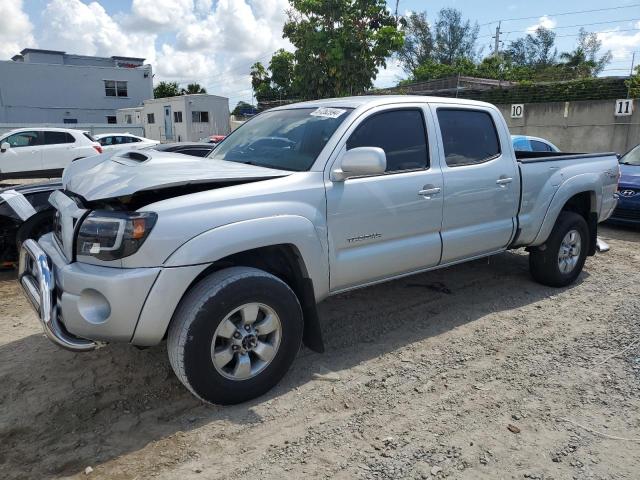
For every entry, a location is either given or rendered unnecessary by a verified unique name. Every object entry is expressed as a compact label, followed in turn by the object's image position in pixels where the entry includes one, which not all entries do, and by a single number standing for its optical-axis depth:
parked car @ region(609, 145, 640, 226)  8.54
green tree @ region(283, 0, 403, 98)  18.69
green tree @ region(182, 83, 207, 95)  61.16
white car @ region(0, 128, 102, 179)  15.09
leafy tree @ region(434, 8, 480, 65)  64.69
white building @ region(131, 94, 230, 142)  34.12
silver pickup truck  2.80
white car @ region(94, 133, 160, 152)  20.20
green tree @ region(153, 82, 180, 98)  60.09
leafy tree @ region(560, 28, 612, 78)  52.84
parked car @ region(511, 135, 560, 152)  10.27
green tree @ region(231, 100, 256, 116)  52.98
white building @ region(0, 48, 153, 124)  39.62
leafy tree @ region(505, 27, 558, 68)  66.75
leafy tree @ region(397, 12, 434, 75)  64.19
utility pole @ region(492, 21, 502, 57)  55.72
